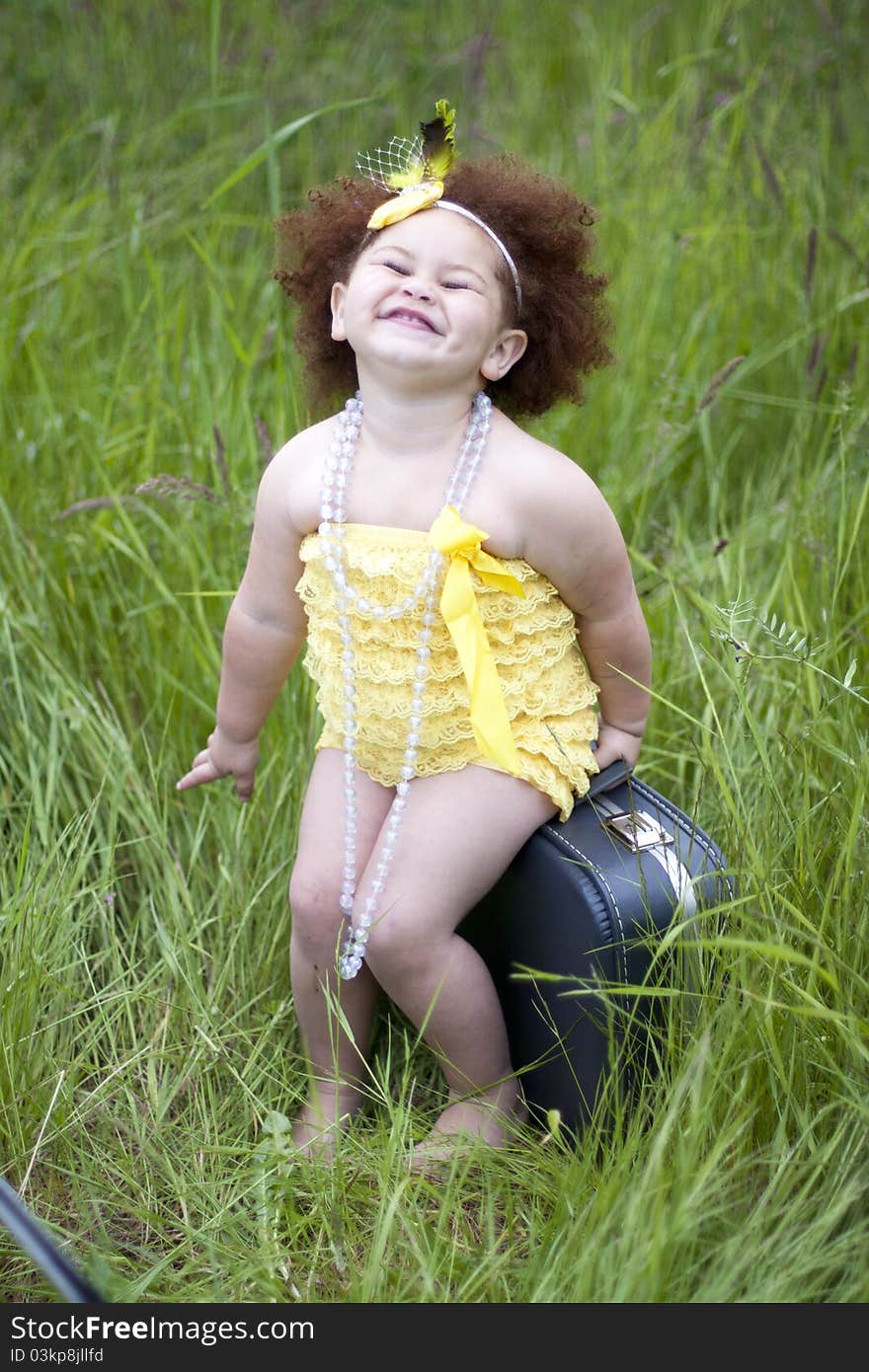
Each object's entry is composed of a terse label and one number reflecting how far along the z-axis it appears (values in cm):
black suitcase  273
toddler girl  271
